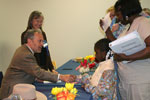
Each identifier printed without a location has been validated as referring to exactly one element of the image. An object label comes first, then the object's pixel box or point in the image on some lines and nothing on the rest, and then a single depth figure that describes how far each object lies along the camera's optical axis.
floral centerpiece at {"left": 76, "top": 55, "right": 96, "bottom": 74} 2.87
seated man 2.06
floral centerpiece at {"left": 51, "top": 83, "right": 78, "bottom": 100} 1.57
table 1.75
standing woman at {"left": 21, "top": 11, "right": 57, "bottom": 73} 3.14
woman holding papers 1.71
